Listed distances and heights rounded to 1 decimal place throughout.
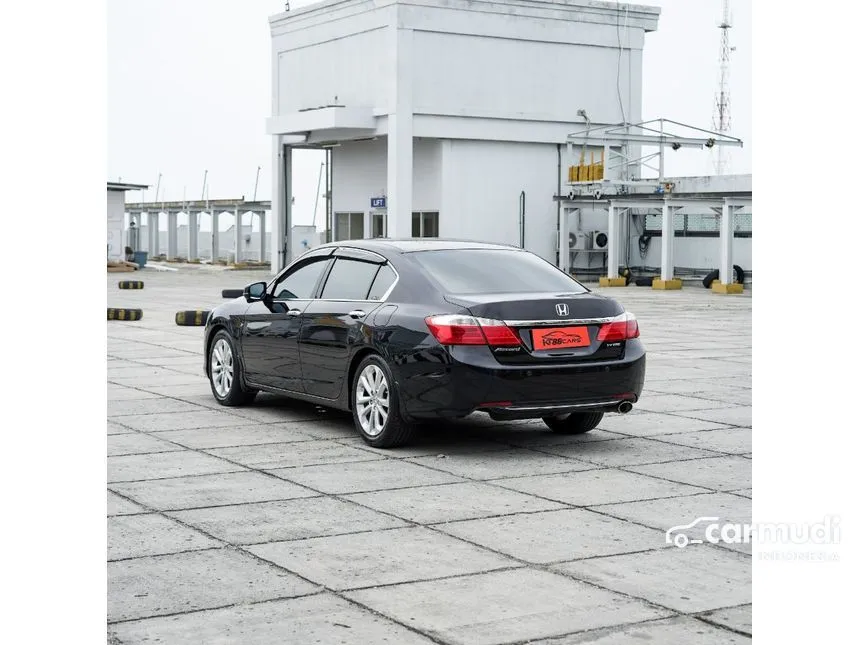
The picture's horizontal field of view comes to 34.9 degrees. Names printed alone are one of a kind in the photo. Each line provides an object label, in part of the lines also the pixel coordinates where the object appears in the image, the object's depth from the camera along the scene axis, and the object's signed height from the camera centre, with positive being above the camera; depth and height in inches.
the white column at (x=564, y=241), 1867.6 -9.3
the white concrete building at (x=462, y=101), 1859.0 +187.4
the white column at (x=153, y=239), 3046.3 -12.7
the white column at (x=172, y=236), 2903.5 -5.7
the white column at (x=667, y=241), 1605.6 -7.8
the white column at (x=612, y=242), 1696.6 -9.6
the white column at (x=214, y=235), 2667.3 -3.1
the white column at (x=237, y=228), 2571.4 +9.4
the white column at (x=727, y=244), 1515.7 -10.5
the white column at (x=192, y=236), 2795.3 -5.4
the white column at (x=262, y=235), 2549.2 -2.8
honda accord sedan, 361.4 -29.3
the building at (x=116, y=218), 2298.2 +26.2
